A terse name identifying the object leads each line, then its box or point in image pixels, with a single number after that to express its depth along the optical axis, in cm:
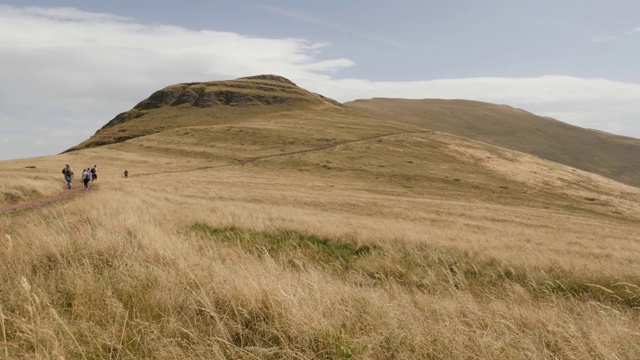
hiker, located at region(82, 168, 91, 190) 3350
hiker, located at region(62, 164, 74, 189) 3400
